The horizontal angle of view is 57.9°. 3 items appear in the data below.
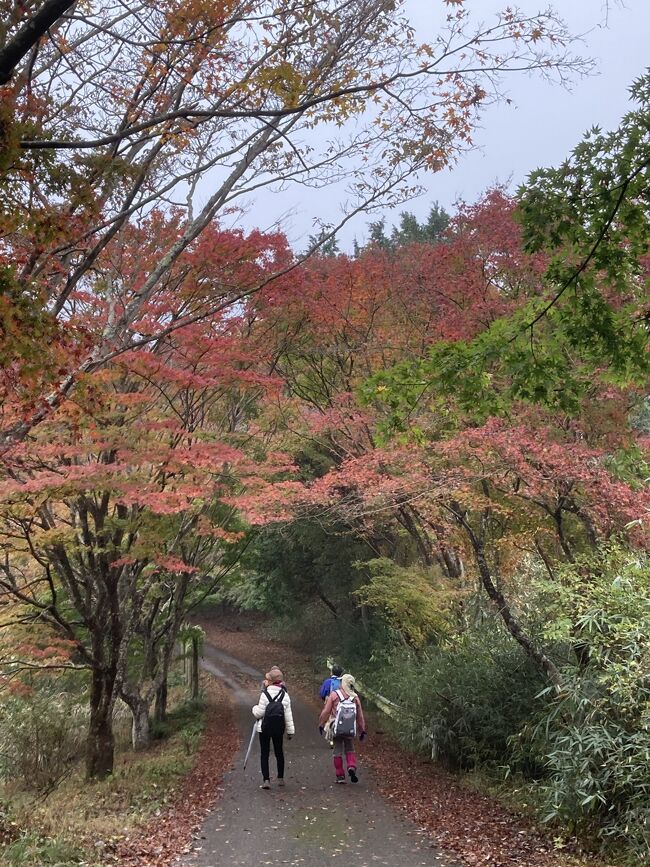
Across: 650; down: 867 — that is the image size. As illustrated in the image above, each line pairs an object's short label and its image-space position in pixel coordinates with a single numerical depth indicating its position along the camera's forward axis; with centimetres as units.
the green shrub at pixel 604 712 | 526
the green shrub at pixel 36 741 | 972
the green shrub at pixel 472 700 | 796
